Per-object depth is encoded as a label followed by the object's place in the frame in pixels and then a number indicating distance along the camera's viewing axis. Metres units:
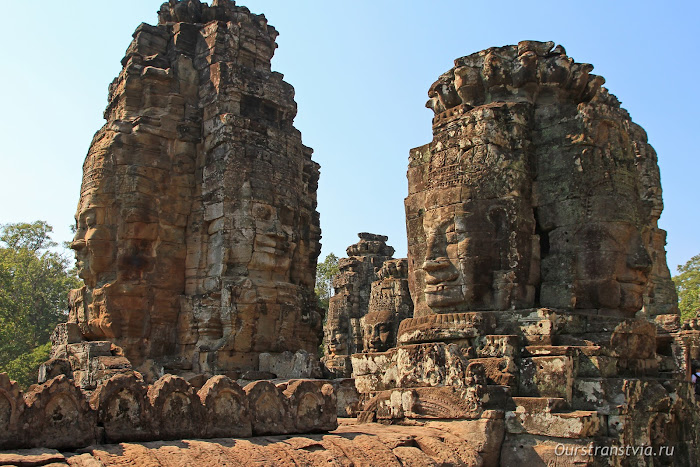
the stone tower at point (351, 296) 25.81
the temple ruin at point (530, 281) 6.25
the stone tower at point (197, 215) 12.54
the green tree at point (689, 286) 32.03
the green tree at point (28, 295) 27.44
